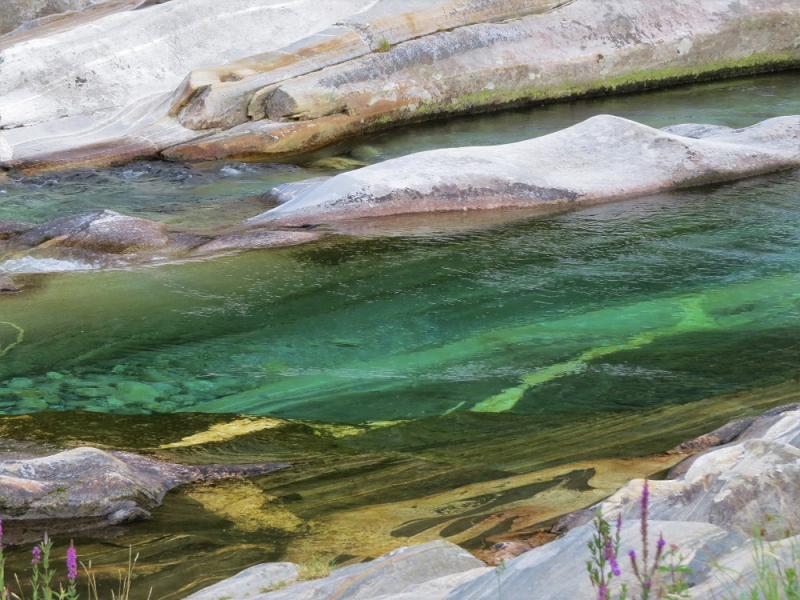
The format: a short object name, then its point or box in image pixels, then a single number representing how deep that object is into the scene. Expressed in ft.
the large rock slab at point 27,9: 58.13
